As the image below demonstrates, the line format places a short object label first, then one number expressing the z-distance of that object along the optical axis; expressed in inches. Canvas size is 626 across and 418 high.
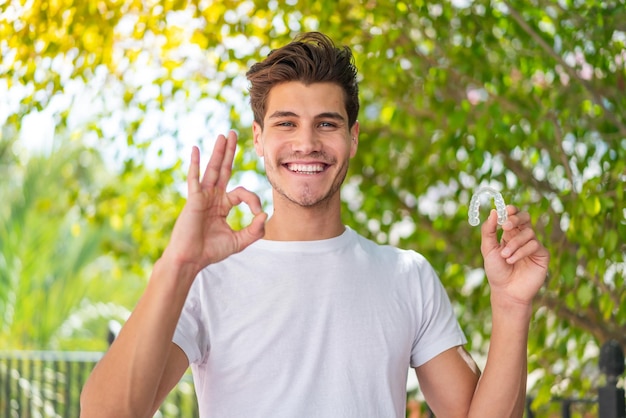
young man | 76.0
